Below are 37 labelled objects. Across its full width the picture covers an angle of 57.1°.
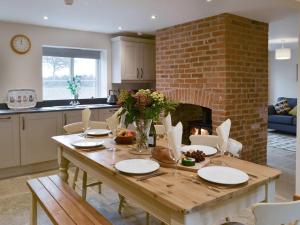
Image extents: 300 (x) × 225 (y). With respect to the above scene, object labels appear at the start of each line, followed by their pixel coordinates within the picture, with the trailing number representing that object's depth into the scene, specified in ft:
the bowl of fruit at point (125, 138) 7.92
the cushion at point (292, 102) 24.08
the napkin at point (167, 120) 7.13
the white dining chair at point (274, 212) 3.83
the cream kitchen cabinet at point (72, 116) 13.75
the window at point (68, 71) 15.44
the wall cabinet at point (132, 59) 16.48
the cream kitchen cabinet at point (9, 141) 12.09
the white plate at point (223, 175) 4.86
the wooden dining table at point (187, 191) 4.24
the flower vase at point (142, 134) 6.94
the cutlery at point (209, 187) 4.63
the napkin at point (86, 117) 9.16
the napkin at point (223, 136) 6.30
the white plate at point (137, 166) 5.41
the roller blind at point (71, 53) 15.23
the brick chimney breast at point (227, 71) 11.48
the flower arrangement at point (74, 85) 15.80
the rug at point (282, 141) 17.74
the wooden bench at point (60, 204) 5.78
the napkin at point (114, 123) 7.67
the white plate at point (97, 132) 8.97
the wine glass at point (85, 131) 8.92
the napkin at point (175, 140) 5.39
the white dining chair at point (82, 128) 9.39
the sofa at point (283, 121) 21.90
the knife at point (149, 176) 5.13
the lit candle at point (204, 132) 13.29
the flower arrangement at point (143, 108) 6.61
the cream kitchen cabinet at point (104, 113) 14.83
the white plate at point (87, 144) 7.35
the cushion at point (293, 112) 22.62
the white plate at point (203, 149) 6.79
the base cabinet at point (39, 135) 12.66
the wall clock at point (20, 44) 13.73
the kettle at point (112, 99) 16.33
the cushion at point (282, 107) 23.65
